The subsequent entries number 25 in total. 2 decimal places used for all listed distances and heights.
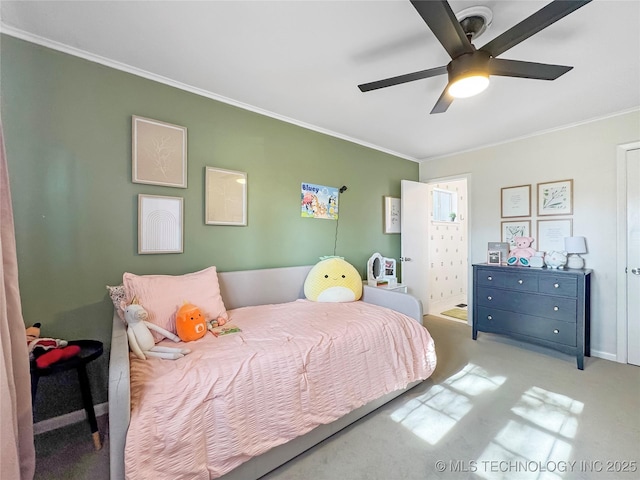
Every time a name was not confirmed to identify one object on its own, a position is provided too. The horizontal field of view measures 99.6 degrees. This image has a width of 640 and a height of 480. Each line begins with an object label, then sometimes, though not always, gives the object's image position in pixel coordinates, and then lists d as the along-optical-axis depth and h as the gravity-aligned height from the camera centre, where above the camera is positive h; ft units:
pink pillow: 5.73 -1.25
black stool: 4.57 -2.25
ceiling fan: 3.59 +3.06
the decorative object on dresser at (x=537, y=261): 9.62 -0.75
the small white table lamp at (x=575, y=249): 9.12 -0.30
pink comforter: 3.63 -2.47
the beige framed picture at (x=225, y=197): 7.61 +1.23
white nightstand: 10.67 -1.91
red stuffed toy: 4.64 -2.02
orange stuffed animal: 5.50 -1.76
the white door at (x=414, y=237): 12.77 +0.13
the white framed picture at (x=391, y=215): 12.59 +1.19
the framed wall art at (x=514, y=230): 10.59 +0.40
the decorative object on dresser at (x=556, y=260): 9.33 -0.69
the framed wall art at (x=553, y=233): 9.72 +0.26
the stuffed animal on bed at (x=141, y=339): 4.67 -1.80
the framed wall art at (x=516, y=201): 10.59 +1.56
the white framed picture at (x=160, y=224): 6.59 +0.38
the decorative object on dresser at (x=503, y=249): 10.82 -0.36
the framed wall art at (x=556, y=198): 9.66 +1.56
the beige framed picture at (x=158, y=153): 6.52 +2.17
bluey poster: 9.70 +1.43
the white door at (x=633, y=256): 8.38 -0.49
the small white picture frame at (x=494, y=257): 10.74 -0.68
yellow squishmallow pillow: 8.49 -1.40
